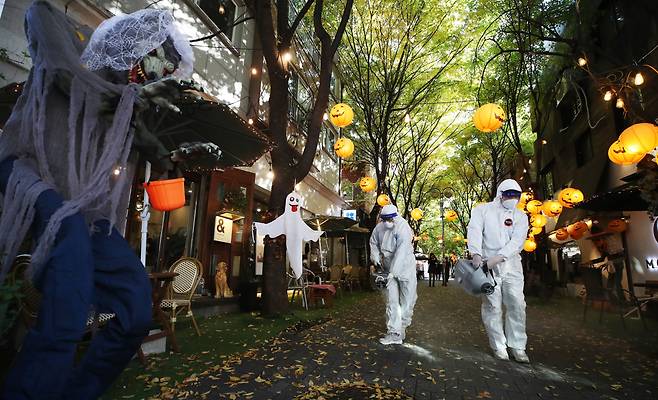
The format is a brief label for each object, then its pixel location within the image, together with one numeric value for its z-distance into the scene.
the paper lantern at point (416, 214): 22.48
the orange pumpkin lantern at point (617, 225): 12.29
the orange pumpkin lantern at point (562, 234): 16.20
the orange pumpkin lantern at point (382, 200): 16.86
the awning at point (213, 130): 3.69
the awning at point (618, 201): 8.87
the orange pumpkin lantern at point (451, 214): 25.70
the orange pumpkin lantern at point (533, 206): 14.45
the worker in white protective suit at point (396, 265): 6.01
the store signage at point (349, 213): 24.38
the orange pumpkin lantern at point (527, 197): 14.24
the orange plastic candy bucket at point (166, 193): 3.12
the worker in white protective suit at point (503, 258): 5.10
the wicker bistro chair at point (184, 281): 5.69
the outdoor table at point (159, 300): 4.50
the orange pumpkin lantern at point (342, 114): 9.93
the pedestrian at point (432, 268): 25.38
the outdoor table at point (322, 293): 10.39
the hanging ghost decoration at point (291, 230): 7.80
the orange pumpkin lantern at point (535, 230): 15.27
